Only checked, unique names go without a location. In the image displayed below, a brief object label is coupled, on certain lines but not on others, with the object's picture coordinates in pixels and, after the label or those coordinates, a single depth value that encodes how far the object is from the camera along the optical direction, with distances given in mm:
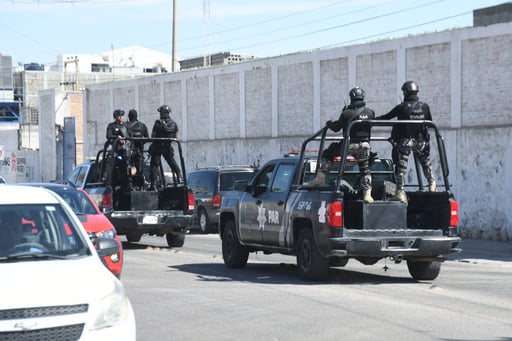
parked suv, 27859
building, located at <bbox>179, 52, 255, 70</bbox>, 62319
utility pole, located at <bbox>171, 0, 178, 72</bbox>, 48781
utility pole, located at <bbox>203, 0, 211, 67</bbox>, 58525
